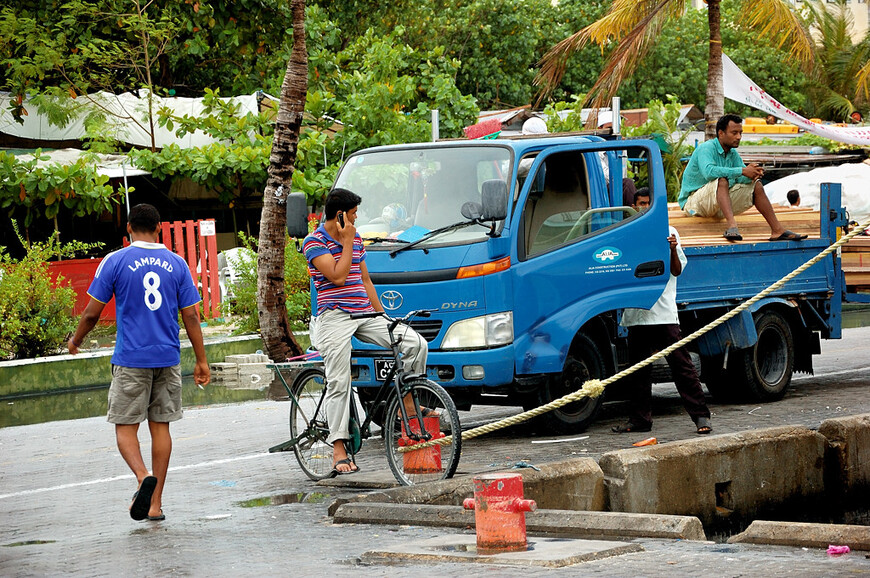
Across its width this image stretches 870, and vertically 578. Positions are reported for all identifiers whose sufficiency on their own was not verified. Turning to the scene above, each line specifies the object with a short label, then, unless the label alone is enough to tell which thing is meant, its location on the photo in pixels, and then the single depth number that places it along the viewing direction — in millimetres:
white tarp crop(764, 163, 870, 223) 45062
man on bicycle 15844
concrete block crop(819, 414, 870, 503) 16734
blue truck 18328
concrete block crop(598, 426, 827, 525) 14578
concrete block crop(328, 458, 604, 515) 13625
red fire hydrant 10937
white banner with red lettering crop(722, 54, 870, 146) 39750
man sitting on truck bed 22750
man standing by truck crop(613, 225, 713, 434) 19078
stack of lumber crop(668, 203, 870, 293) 23547
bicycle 15125
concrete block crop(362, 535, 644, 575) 10430
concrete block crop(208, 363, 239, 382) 31984
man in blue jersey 14016
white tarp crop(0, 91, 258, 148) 45500
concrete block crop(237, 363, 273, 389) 31641
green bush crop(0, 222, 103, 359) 32031
